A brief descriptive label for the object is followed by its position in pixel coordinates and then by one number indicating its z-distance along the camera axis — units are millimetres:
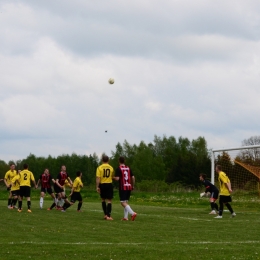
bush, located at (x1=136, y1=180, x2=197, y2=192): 63997
